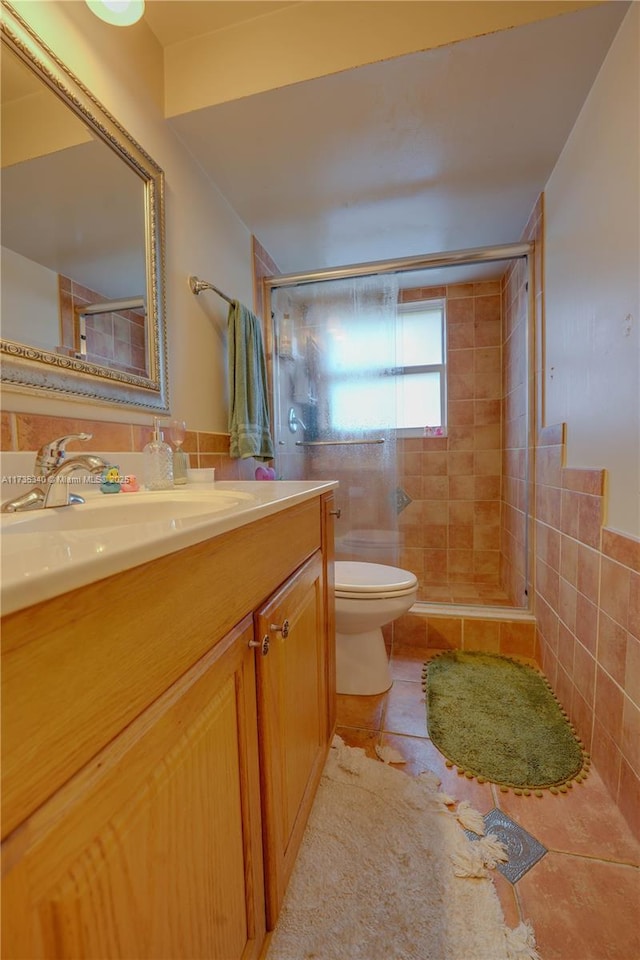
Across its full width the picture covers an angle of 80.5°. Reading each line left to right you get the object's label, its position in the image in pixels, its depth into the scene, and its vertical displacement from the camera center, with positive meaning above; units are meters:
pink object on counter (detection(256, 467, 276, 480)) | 1.78 -0.05
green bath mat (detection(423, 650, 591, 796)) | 1.12 -0.91
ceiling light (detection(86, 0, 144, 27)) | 0.94 +1.15
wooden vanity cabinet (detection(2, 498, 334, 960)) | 0.28 -0.31
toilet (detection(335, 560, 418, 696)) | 1.39 -0.58
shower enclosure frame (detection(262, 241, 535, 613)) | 1.81 +0.98
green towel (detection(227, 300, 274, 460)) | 1.56 +0.31
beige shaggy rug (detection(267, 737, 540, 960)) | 0.74 -0.93
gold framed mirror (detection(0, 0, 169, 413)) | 0.80 +0.56
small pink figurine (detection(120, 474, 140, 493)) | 0.99 -0.06
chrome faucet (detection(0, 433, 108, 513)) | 0.73 -0.01
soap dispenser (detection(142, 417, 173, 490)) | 1.10 +0.00
